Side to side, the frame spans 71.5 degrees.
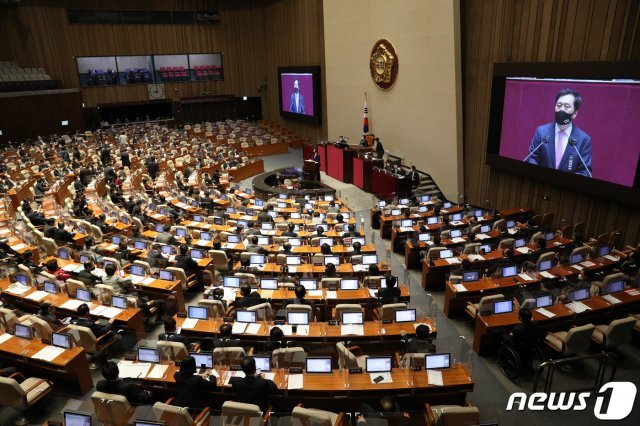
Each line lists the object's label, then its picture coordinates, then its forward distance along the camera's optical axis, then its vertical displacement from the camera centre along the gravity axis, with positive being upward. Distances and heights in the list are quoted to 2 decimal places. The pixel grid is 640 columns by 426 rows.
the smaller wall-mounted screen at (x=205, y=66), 34.69 +0.68
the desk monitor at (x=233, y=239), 12.28 -4.33
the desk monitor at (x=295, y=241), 11.95 -4.32
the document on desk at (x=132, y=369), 6.57 -4.19
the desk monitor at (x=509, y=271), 9.50 -4.12
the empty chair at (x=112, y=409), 5.75 -4.11
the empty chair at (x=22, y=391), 6.24 -4.44
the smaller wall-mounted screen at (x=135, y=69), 32.59 +0.54
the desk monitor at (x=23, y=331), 7.57 -4.12
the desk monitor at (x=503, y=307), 8.05 -4.12
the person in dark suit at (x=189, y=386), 6.05 -4.05
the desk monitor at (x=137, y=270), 10.04 -4.17
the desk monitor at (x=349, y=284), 9.05 -4.12
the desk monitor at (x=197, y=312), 8.07 -4.10
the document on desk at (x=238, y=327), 7.60 -4.19
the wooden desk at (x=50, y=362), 7.09 -4.39
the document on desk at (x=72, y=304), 8.63 -4.24
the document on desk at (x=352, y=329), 7.53 -4.21
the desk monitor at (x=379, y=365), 6.43 -4.05
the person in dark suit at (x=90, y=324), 7.86 -4.21
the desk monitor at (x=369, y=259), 10.44 -4.19
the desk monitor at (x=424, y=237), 12.13 -4.33
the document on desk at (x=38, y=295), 9.04 -4.24
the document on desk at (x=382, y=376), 6.27 -4.16
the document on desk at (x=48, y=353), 7.09 -4.24
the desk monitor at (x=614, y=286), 8.57 -4.05
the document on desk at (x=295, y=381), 6.20 -4.16
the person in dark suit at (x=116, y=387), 5.95 -3.99
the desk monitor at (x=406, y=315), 7.77 -4.09
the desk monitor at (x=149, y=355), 6.79 -4.07
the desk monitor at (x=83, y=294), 8.92 -4.16
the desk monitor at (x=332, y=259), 10.46 -4.19
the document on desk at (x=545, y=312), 7.97 -4.22
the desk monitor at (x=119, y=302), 8.69 -4.20
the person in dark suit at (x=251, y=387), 5.88 -3.96
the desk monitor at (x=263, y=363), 6.51 -4.04
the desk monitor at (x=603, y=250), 10.35 -4.08
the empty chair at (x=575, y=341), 7.07 -4.19
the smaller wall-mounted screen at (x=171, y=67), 33.62 +0.64
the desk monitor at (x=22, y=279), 9.56 -4.11
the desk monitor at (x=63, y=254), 11.04 -4.17
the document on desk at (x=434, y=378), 6.21 -4.16
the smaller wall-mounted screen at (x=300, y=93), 27.81 -1.24
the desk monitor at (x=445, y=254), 10.83 -4.27
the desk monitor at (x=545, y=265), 9.77 -4.13
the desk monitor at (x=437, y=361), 6.47 -4.04
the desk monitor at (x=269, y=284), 9.16 -4.13
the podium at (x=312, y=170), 21.12 -4.40
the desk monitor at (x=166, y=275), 9.93 -4.24
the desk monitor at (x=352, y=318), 7.79 -4.11
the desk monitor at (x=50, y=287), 9.24 -4.15
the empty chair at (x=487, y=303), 7.98 -4.00
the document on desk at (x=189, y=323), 7.84 -4.21
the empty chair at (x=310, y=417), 5.23 -3.88
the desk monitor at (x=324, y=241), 11.96 -4.32
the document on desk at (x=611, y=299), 8.29 -4.17
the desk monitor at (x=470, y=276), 9.39 -4.17
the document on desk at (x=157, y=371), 6.52 -4.18
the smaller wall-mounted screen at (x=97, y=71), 31.27 +0.45
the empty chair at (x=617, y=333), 7.30 -4.20
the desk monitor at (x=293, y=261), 10.51 -4.23
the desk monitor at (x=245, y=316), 7.89 -4.10
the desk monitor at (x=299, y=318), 7.80 -4.10
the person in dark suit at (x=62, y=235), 12.04 -4.06
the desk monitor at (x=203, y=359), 6.61 -4.03
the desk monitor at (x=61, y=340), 7.30 -4.13
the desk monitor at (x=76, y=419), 5.54 -4.07
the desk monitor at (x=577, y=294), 8.38 -4.09
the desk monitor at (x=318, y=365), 6.47 -4.06
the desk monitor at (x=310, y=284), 9.20 -4.16
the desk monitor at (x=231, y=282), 9.37 -4.17
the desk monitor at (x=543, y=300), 8.23 -4.10
